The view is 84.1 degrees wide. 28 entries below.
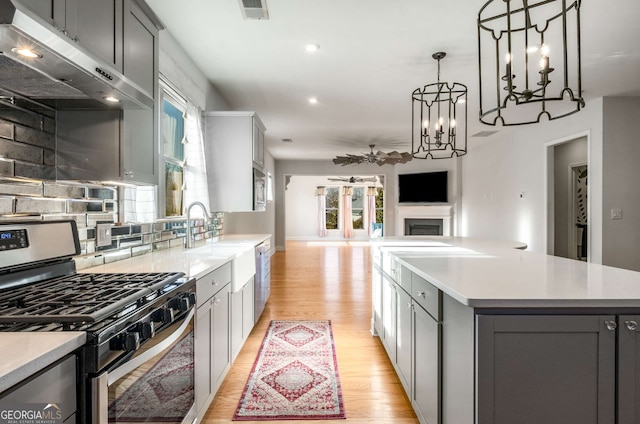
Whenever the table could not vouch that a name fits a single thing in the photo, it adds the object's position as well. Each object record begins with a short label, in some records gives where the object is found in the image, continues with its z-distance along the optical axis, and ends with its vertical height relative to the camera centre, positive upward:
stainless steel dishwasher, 3.41 -0.69
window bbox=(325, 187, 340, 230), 13.72 +0.13
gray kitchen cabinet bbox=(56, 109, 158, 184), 1.68 +0.32
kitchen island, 1.23 -0.50
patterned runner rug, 2.09 -1.17
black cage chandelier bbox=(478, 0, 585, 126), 1.43 +1.42
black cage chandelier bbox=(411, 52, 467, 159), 3.18 +1.46
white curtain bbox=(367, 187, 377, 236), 13.60 +0.16
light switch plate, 4.43 -0.04
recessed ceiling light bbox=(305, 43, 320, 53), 2.99 +1.40
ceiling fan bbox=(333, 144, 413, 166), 6.16 +0.97
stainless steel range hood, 1.04 +0.52
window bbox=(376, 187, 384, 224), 13.71 +0.12
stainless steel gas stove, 0.93 -0.31
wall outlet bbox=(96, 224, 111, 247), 1.87 -0.12
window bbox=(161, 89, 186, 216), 2.84 +0.52
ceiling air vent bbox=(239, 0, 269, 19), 2.33 +1.37
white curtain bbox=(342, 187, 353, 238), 13.52 -0.14
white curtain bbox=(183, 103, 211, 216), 3.22 +0.47
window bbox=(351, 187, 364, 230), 13.82 +0.12
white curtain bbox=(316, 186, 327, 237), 13.50 -0.07
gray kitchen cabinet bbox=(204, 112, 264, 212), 3.64 +0.53
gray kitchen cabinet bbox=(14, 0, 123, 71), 1.21 +0.74
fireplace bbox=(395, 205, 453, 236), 9.27 -0.24
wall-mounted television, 9.20 +0.63
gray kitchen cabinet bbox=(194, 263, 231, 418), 1.78 -0.69
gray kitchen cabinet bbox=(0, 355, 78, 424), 0.71 -0.39
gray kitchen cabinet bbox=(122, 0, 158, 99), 1.77 +0.87
